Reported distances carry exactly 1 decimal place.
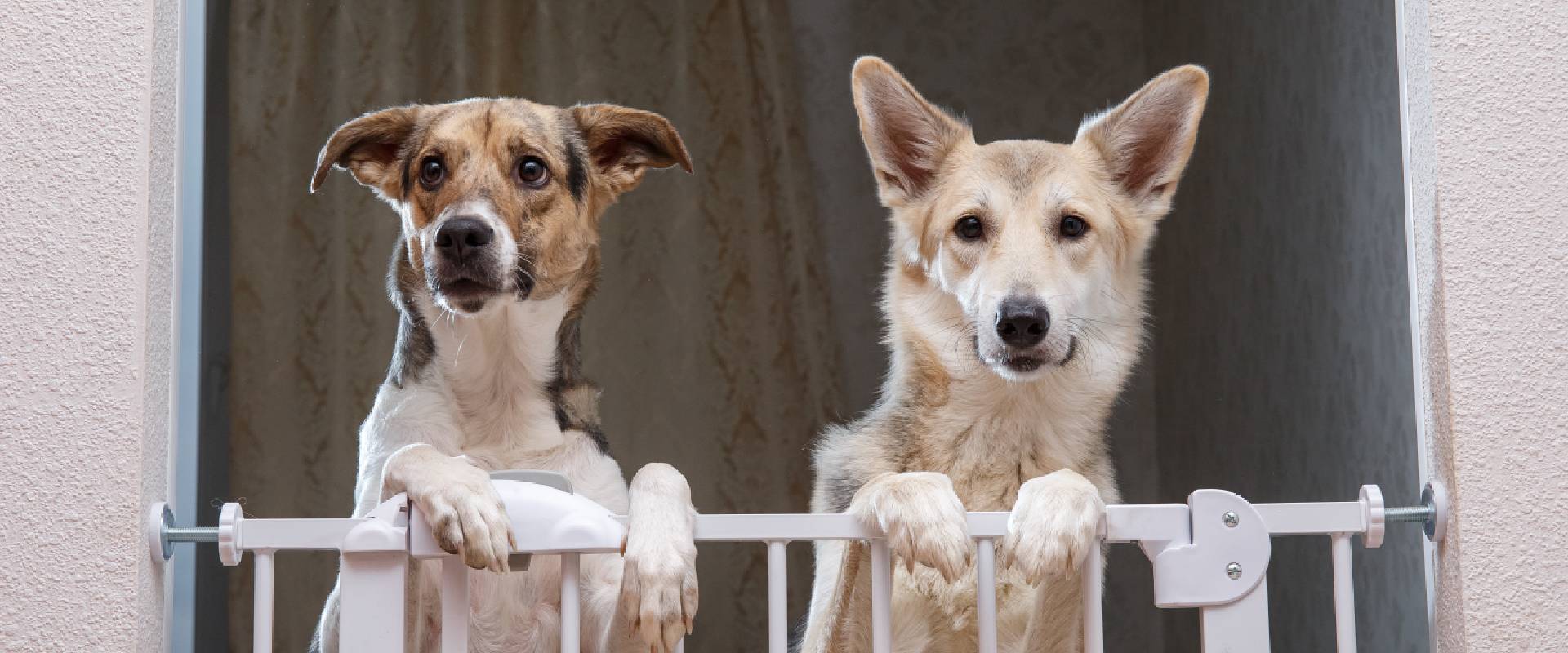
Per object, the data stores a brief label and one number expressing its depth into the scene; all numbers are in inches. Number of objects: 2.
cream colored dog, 116.3
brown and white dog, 115.0
